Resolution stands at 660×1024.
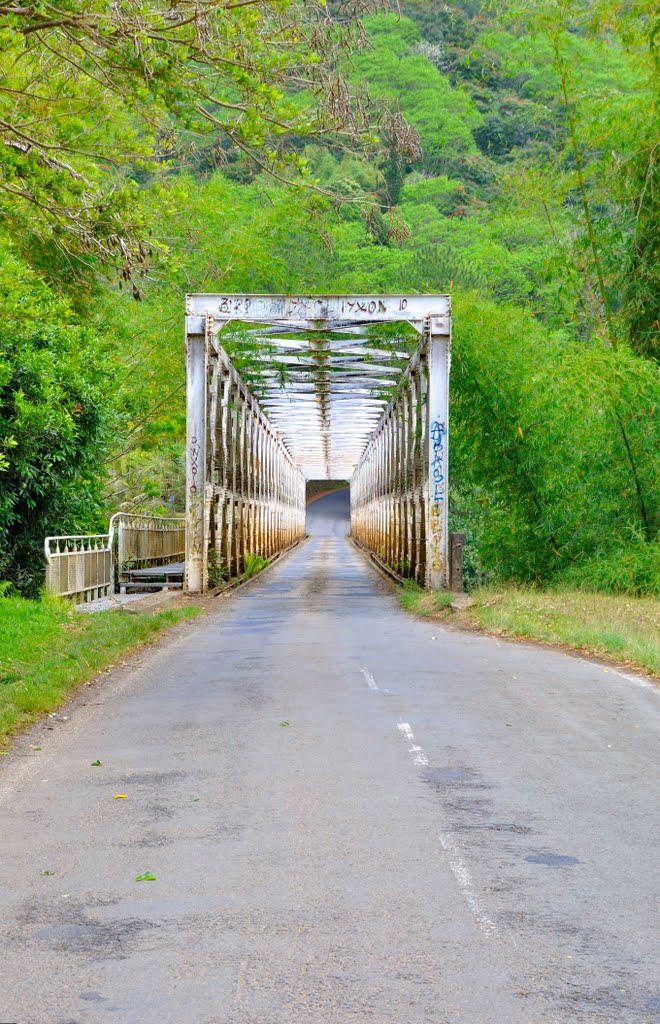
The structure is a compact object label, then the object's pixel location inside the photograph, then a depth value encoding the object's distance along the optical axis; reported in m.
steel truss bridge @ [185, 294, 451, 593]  24.97
